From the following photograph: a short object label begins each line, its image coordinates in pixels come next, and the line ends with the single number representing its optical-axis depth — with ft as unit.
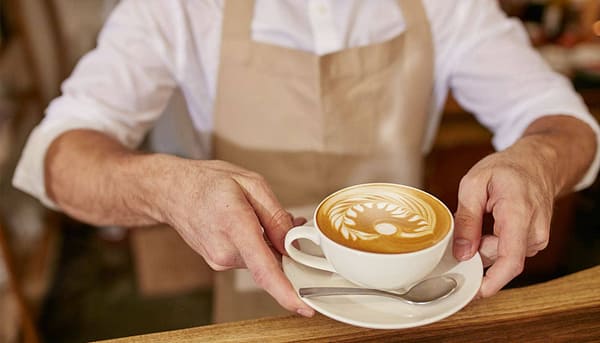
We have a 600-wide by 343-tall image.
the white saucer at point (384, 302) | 2.28
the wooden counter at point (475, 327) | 2.41
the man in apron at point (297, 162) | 2.64
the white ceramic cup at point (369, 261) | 2.26
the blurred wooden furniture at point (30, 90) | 7.88
